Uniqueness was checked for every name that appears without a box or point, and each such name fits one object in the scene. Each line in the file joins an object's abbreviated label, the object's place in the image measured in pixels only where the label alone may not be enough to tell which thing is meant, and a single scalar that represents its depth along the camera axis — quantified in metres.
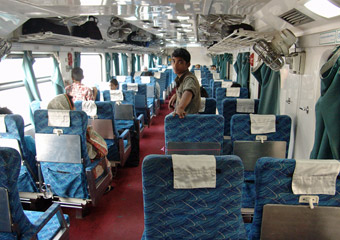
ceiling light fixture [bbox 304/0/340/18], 2.15
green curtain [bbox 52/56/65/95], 5.90
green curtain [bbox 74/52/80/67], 6.90
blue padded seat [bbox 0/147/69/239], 1.85
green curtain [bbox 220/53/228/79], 13.36
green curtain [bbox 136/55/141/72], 16.08
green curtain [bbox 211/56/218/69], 20.36
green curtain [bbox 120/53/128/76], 12.23
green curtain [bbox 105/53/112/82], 9.73
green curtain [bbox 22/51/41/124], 4.82
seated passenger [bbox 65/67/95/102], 5.05
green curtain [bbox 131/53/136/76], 14.18
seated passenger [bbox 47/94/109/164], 3.26
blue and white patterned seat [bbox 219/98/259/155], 4.30
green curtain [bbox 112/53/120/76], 10.90
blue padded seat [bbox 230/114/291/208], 3.08
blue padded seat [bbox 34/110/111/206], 3.13
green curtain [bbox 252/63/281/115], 4.06
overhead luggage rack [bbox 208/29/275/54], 4.04
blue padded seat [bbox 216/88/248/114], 5.90
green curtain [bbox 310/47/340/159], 2.21
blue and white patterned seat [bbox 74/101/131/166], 4.34
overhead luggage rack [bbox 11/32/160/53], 4.01
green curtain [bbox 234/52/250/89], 7.57
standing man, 3.11
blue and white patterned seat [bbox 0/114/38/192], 2.89
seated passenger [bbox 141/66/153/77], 10.79
